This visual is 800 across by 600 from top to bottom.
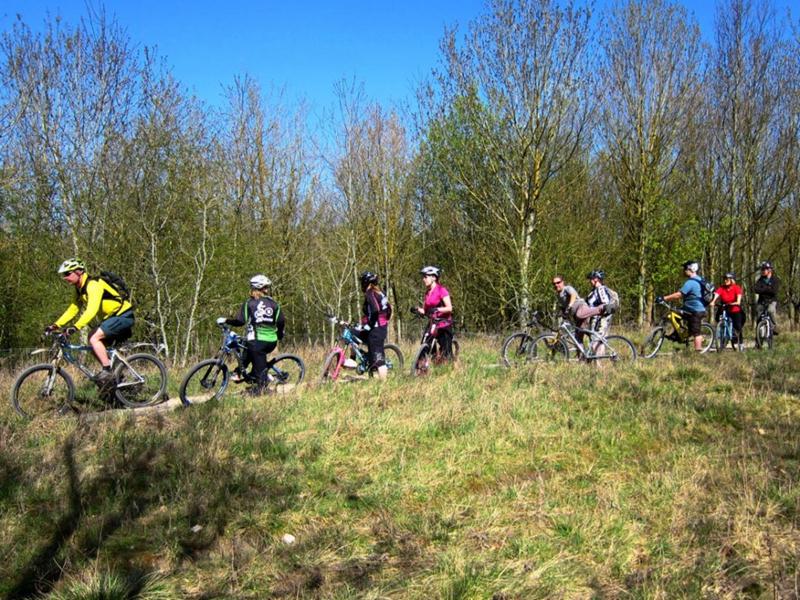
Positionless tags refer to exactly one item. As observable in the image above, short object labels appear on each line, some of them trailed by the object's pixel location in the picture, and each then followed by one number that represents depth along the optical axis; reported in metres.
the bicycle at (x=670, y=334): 11.02
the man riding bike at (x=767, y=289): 12.75
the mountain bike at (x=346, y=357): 8.52
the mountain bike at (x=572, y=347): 9.77
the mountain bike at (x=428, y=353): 8.86
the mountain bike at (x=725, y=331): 12.24
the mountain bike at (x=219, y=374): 7.57
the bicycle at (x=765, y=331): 12.50
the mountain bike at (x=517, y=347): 10.11
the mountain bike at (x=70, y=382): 6.52
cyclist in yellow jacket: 6.60
